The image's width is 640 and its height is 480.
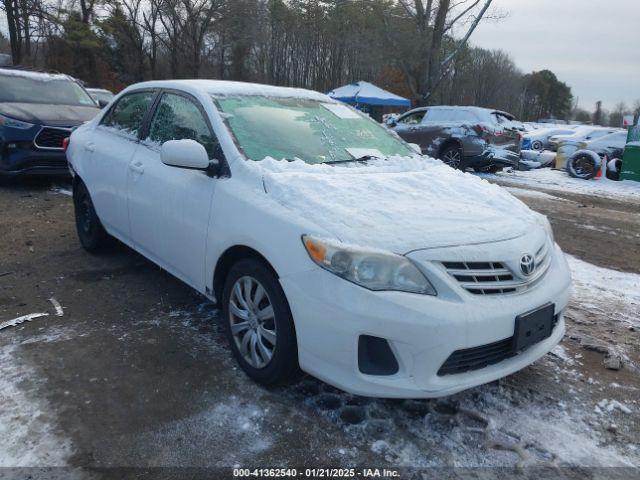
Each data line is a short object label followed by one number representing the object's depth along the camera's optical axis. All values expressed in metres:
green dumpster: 12.31
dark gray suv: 11.80
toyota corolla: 2.25
